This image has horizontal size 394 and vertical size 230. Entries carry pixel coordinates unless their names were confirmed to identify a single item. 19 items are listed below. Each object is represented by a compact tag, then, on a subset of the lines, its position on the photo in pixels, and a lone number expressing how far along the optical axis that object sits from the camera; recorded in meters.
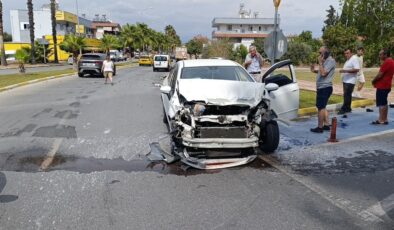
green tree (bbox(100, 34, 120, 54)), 68.69
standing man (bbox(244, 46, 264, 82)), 10.98
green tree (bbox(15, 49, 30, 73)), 25.88
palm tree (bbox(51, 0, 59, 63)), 48.66
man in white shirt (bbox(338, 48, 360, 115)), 9.98
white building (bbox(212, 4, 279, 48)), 83.62
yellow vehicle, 51.56
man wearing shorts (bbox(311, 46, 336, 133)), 7.92
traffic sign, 10.57
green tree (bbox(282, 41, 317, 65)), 46.62
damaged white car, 5.91
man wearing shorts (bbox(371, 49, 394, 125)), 8.68
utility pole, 10.48
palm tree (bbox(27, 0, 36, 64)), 42.91
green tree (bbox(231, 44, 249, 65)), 43.00
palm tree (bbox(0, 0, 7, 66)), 36.69
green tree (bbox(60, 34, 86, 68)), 53.34
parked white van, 37.36
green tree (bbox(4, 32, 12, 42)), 95.78
